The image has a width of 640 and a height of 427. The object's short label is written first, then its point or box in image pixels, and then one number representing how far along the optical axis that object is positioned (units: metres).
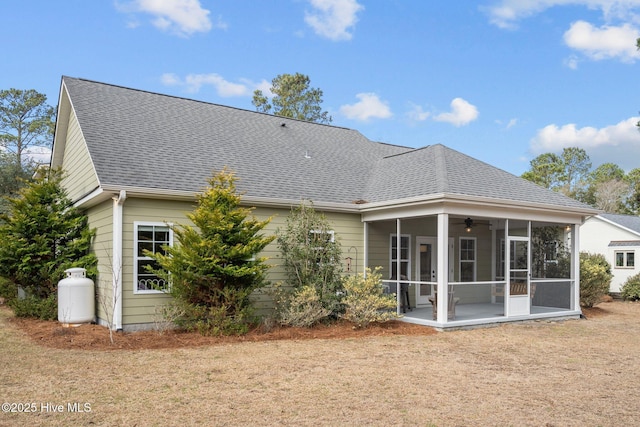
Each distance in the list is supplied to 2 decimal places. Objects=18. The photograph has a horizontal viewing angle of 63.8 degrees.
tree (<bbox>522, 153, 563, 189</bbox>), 50.29
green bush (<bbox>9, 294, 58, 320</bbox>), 12.03
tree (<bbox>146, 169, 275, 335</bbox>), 9.69
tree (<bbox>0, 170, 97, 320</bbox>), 12.02
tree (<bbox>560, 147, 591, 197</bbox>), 57.62
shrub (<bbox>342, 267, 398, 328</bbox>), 11.02
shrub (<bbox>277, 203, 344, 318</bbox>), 11.27
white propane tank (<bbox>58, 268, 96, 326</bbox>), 10.76
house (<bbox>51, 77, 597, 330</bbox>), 10.66
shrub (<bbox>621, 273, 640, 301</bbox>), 20.38
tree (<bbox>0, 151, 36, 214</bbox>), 29.72
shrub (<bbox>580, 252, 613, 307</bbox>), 15.48
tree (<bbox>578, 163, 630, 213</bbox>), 47.53
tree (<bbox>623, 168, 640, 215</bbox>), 46.62
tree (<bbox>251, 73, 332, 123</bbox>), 38.00
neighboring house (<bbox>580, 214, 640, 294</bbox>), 22.56
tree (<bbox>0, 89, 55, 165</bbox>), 38.34
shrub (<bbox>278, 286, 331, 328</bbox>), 10.77
